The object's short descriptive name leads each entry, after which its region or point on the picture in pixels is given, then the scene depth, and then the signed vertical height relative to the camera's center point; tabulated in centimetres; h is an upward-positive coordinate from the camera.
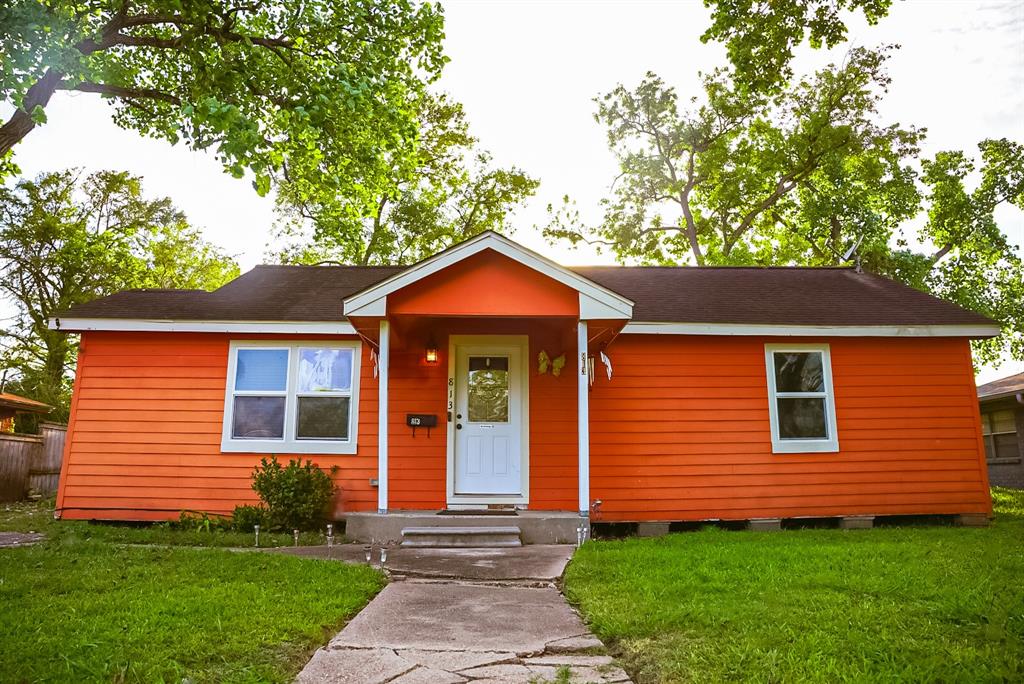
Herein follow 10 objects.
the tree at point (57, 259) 2148 +662
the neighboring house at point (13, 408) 1556 +118
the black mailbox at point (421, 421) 877 +47
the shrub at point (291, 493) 796 -46
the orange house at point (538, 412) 874 +61
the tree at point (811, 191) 2011 +905
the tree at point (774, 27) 681 +457
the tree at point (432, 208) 2225 +862
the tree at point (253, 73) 649 +528
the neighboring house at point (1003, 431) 1531 +66
